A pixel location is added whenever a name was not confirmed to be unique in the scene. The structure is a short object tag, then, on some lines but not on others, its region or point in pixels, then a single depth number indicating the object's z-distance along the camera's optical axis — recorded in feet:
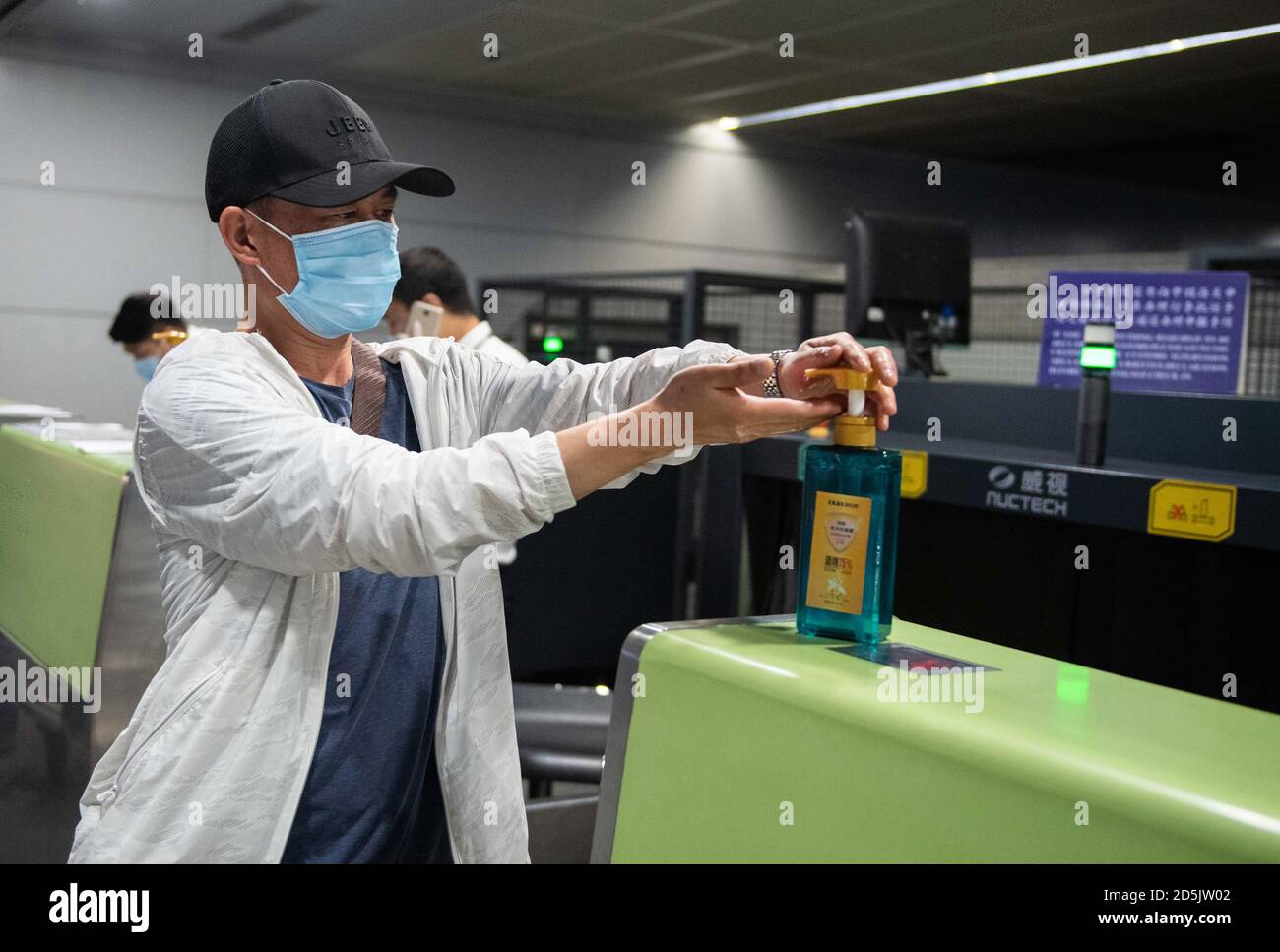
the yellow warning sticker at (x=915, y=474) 8.00
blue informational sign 9.05
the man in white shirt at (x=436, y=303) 11.01
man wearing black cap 2.99
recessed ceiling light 18.63
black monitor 11.10
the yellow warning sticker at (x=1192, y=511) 6.39
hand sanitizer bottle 3.12
